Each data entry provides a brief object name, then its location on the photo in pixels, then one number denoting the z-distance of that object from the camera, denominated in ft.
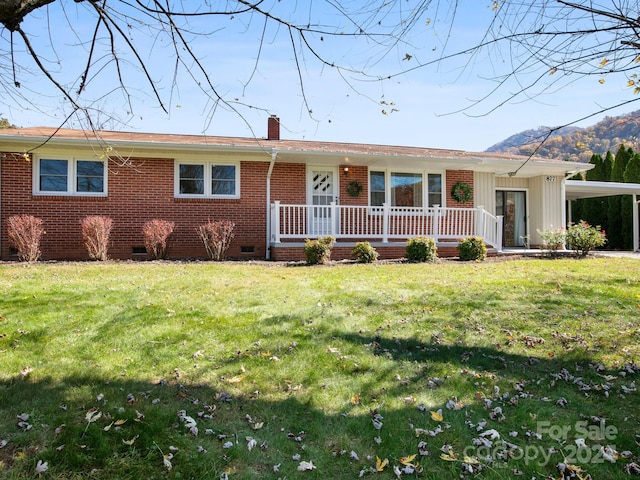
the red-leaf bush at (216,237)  36.40
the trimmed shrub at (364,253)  35.06
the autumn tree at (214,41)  11.94
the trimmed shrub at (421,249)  35.96
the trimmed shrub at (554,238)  43.52
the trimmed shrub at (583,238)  40.98
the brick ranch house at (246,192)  36.60
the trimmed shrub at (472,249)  37.57
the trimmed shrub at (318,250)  33.37
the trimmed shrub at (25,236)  31.89
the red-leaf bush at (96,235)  33.76
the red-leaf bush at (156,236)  35.19
